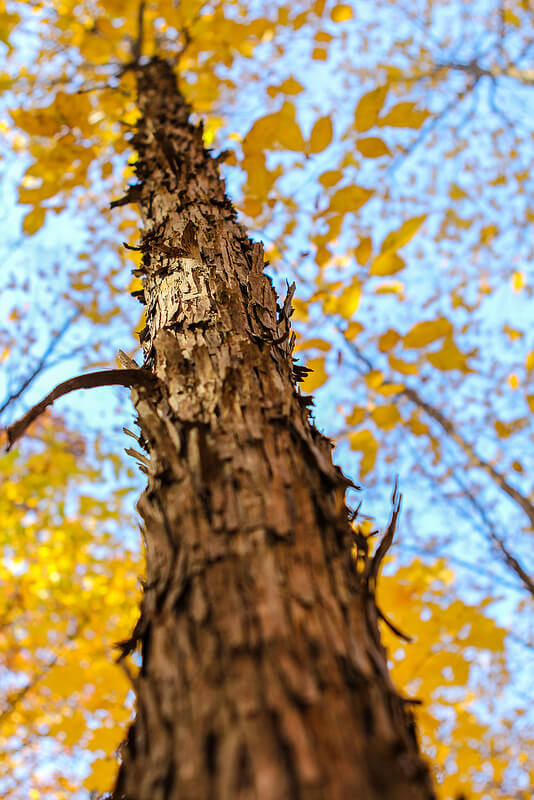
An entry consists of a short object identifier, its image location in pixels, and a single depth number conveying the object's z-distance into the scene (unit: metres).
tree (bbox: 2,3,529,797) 2.37
